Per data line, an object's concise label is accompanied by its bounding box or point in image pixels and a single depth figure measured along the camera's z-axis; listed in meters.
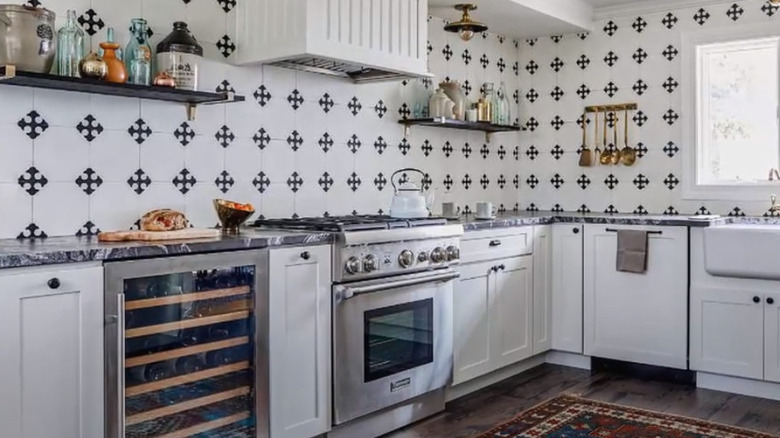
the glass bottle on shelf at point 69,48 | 2.58
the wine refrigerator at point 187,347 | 2.25
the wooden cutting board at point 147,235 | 2.47
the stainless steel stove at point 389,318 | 2.96
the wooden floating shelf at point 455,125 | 4.08
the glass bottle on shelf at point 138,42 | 2.80
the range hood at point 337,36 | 3.09
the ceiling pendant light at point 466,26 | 4.06
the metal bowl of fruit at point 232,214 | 2.93
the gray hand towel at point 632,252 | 4.04
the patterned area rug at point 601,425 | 3.18
